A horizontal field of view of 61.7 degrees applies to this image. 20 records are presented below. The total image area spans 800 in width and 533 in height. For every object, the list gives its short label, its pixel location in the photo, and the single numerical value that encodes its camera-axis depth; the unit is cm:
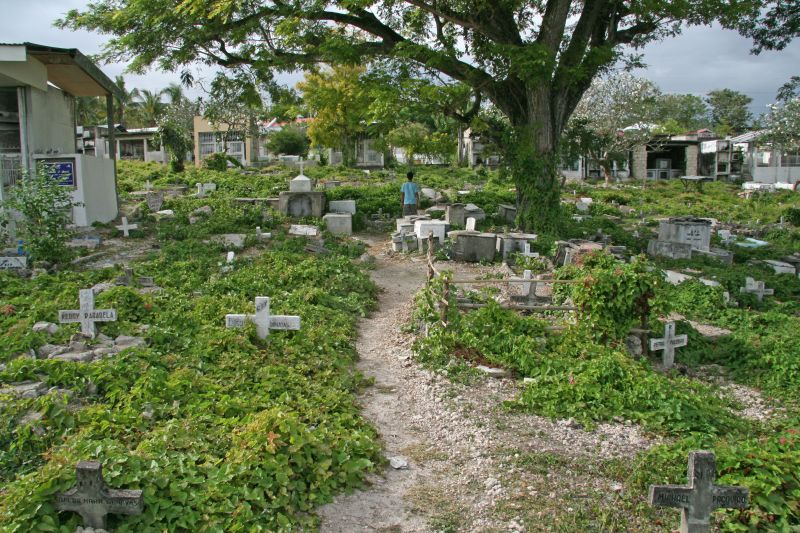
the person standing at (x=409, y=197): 2003
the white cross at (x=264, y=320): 832
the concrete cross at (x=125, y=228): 1625
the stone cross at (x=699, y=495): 455
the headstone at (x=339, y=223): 1877
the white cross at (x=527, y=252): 1476
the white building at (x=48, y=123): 1534
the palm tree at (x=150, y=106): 6338
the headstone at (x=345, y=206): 2030
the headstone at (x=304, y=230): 1661
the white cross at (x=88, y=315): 789
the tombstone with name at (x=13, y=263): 1181
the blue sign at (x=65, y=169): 1602
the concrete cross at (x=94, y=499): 426
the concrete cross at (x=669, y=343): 880
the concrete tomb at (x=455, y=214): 1923
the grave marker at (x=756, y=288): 1216
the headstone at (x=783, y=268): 1519
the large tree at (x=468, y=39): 1667
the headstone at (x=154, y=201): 2017
